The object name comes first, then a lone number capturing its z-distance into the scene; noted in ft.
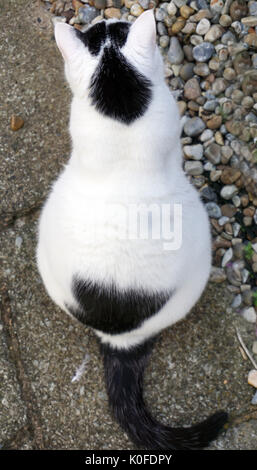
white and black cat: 4.47
